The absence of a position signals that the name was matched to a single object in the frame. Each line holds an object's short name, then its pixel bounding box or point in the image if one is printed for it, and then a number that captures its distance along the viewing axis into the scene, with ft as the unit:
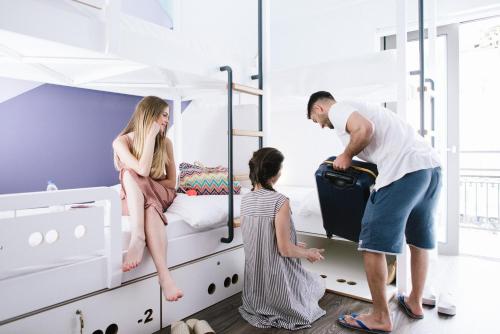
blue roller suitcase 5.76
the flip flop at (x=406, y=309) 6.24
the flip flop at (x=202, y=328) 5.28
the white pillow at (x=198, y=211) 6.23
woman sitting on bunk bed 5.37
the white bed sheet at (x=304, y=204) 8.42
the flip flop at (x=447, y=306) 6.36
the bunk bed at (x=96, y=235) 4.10
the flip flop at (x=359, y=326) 5.66
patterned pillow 8.13
